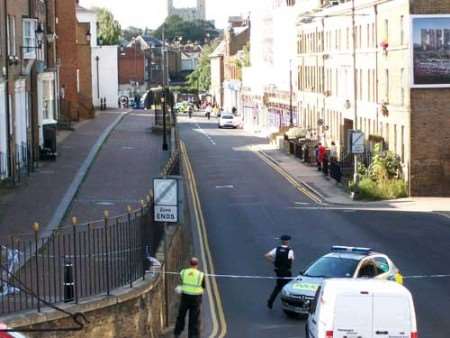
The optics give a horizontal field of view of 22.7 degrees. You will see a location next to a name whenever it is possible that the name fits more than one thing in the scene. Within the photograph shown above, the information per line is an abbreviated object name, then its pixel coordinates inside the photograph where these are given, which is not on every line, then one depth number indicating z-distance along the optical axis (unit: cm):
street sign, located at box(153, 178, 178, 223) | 2123
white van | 1689
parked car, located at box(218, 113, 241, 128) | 10675
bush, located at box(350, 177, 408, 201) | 4975
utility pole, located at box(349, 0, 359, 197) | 4981
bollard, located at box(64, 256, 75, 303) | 1748
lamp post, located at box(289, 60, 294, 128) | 8881
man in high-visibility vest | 2031
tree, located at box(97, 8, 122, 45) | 16000
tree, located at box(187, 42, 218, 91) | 17975
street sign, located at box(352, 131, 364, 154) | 5084
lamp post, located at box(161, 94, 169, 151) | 5488
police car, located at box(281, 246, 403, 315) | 2359
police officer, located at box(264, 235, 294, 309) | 2480
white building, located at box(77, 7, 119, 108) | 10138
